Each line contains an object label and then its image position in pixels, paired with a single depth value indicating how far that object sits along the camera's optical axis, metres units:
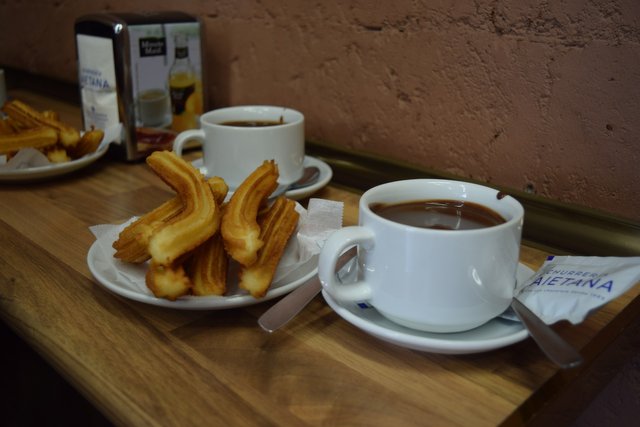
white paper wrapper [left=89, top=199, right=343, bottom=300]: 0.55
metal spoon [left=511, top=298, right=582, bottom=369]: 0.40
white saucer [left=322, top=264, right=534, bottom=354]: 0.43
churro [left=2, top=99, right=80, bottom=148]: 0.89
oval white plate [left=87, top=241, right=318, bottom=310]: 0.51
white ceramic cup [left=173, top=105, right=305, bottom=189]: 0.76
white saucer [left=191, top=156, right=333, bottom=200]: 0.77
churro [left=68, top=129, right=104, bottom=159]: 0.90
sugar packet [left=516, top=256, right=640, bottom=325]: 0.45
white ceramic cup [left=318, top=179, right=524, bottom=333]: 0.44
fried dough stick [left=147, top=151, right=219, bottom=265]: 0.50
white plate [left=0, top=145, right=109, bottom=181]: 0.83
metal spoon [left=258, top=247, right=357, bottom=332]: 0.48
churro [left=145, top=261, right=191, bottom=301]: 0.50
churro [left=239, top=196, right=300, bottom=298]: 0.51
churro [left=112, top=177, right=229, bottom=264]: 0.53
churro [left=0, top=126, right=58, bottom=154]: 0.84
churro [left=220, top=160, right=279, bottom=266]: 0.52
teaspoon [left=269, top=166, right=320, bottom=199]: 0.78
